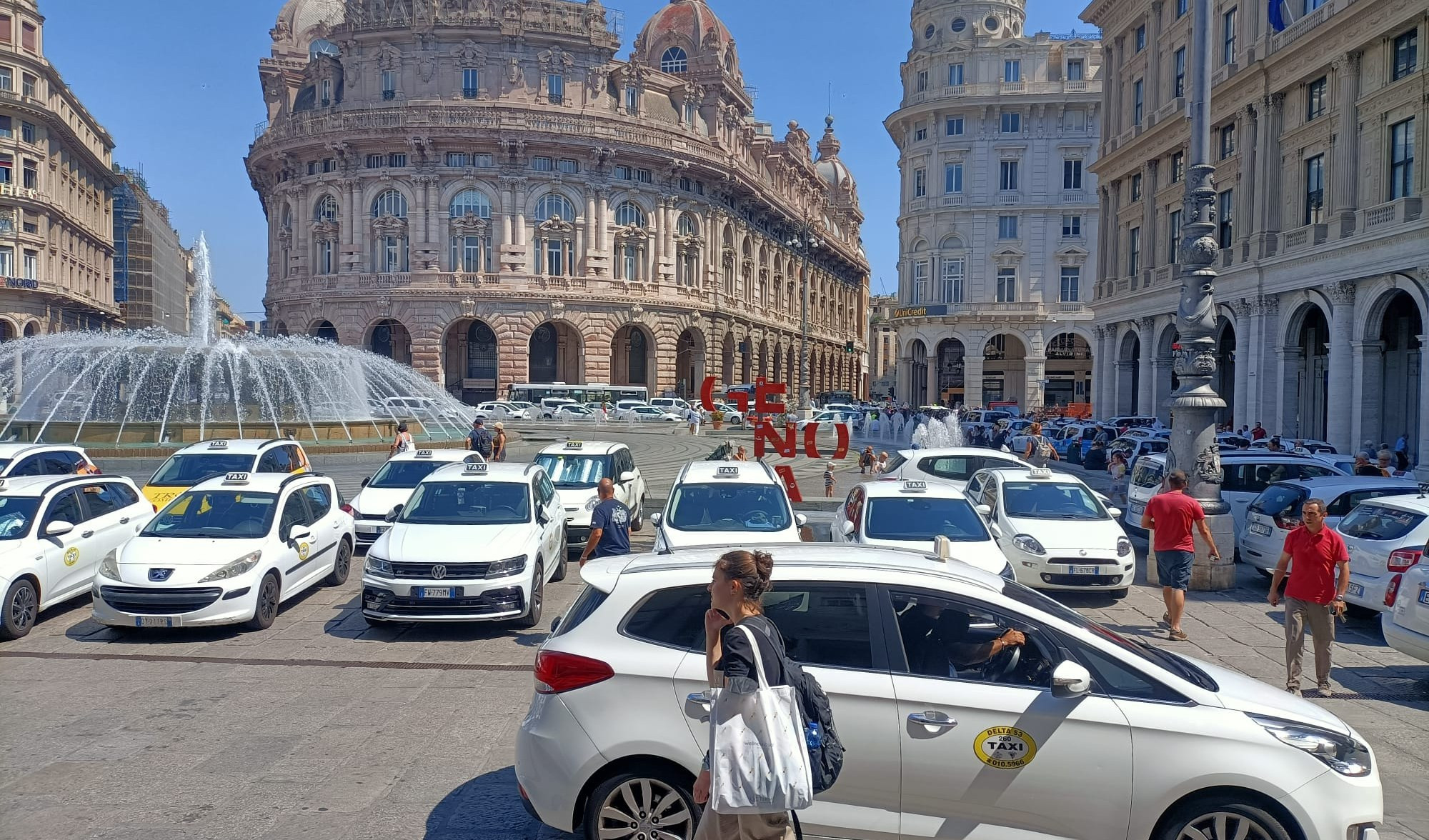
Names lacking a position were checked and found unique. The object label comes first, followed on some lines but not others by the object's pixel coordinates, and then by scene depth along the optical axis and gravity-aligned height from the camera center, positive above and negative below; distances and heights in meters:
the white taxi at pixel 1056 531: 11.62 -1.60
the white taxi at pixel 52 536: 9.53 -1.58
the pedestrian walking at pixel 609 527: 10.49 -1.42
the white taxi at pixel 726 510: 10.63 -1.29
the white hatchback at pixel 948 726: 4.36 -1.50
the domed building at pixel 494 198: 57.22 +12.31
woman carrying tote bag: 3.46 -1.19
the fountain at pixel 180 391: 24.86 +0.05
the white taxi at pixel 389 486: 14.07 -1.42
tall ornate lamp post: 12.66 +0.84
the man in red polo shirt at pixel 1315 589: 7.87 -1.49
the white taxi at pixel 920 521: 10.54 -1.38
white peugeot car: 9.29 -1.70
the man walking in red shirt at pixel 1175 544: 9.70 -1.40
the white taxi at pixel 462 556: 9.55 -1.64
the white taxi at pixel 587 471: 14.98 -1.22
